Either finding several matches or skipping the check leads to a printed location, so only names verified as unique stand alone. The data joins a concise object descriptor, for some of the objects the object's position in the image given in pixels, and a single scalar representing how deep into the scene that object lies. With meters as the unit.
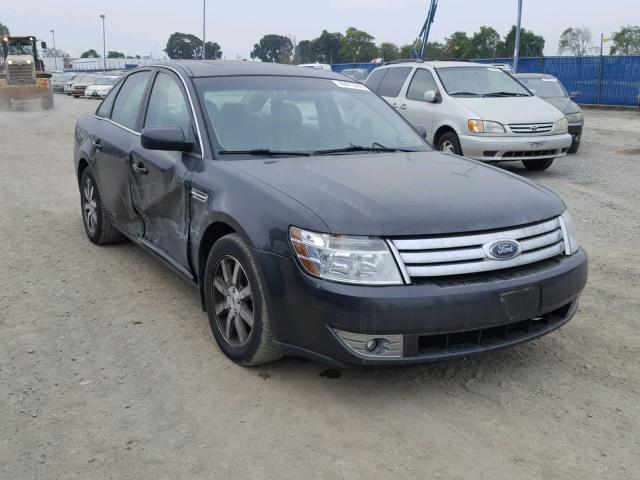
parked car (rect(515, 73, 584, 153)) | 13.10
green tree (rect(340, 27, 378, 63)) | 99.56
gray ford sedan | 3.20
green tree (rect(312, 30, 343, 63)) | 108.56
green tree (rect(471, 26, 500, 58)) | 83.69
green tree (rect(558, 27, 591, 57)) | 76.64
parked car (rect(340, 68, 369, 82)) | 28.04
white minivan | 9.92
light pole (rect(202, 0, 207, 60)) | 53.78
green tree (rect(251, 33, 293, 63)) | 114.17
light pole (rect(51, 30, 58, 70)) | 94.06
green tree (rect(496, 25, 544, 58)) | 78.47
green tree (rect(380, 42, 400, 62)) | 93.69
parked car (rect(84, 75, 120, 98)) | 35.70
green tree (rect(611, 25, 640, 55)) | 77.94
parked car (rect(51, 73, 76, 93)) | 48.34
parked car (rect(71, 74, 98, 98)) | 40.56
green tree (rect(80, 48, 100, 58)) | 143.30
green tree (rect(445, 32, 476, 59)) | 78.23
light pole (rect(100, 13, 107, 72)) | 87.56
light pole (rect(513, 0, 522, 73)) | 31.93
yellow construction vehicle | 31.02
